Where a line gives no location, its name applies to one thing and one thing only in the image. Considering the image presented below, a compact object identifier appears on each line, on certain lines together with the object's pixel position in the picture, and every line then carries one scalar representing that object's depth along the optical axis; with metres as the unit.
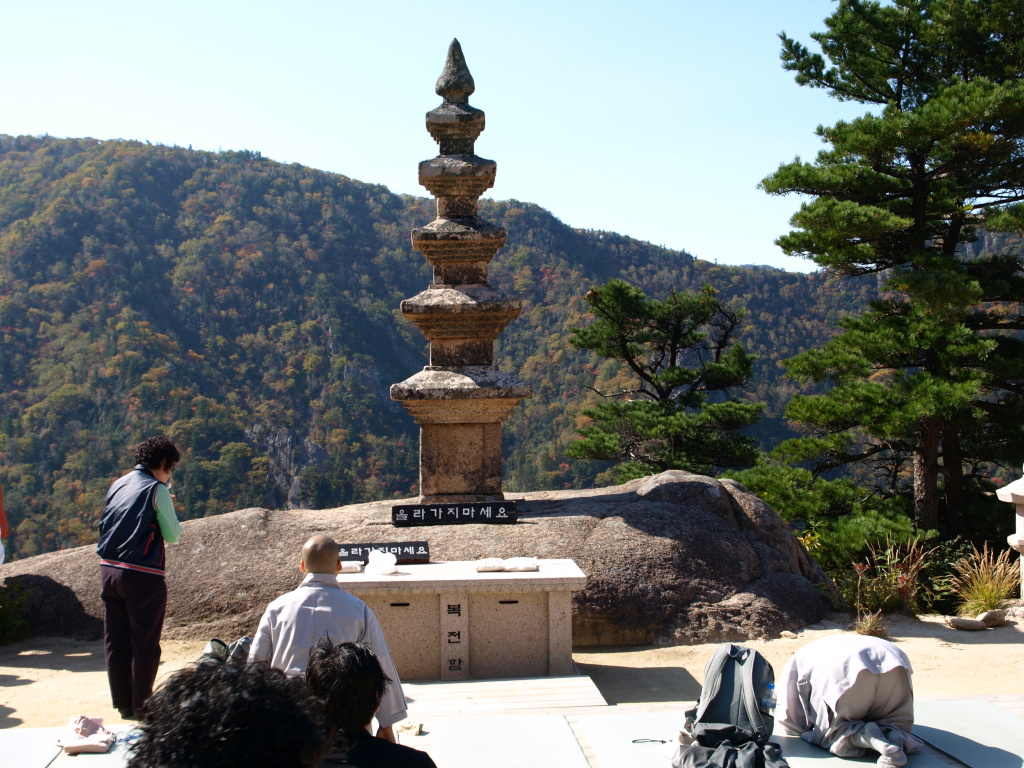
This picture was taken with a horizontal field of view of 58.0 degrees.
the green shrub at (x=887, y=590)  7.38
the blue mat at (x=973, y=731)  3.71
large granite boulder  6.64
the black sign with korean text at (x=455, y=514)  7.50
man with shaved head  3.29
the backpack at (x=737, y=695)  3.73
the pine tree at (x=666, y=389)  14.85
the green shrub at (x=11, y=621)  6.80
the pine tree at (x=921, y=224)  10.56
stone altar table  5.46
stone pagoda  8.26
